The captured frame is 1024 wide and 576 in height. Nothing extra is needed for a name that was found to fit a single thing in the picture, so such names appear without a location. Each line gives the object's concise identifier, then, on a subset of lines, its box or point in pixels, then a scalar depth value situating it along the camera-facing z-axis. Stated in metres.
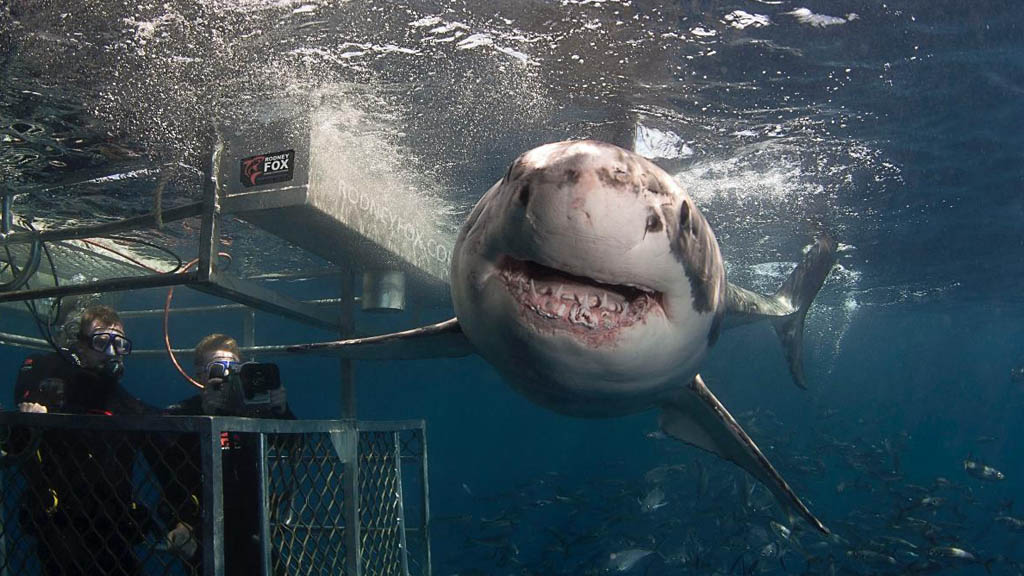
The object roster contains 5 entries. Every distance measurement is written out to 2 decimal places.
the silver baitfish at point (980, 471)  12.58
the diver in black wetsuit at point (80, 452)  3.28
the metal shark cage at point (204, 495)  2.78
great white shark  1.99
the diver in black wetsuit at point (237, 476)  4.11
